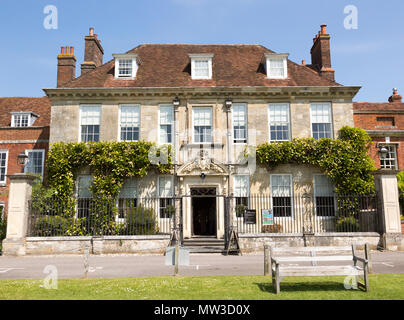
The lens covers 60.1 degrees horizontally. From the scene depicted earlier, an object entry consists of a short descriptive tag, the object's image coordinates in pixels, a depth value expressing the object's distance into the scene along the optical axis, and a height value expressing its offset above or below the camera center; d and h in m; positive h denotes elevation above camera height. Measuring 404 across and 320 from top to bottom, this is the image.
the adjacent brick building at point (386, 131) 21.17 +4.64
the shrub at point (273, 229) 16.67 -0.93
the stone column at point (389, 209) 13.91 -0.02
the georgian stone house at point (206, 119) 18.23 +4.84
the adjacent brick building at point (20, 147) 21.34 +3.94
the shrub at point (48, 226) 14.39 -0.61
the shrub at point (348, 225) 15.45 -0.72
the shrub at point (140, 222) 15.21 -0.51
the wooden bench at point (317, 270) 6.84 -1.20
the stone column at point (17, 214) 13.46 -0.09
